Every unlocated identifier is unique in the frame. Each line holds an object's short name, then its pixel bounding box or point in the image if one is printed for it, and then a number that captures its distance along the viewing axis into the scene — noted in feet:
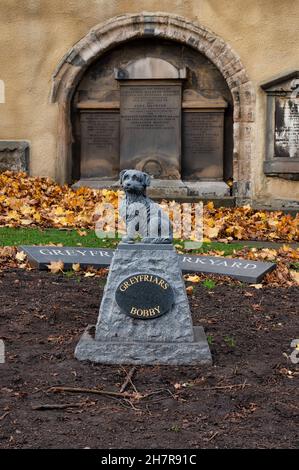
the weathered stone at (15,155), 41.45
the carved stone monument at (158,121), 41.24
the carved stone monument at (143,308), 14.40
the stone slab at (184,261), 21.71
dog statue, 14.43
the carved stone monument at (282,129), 39.37
